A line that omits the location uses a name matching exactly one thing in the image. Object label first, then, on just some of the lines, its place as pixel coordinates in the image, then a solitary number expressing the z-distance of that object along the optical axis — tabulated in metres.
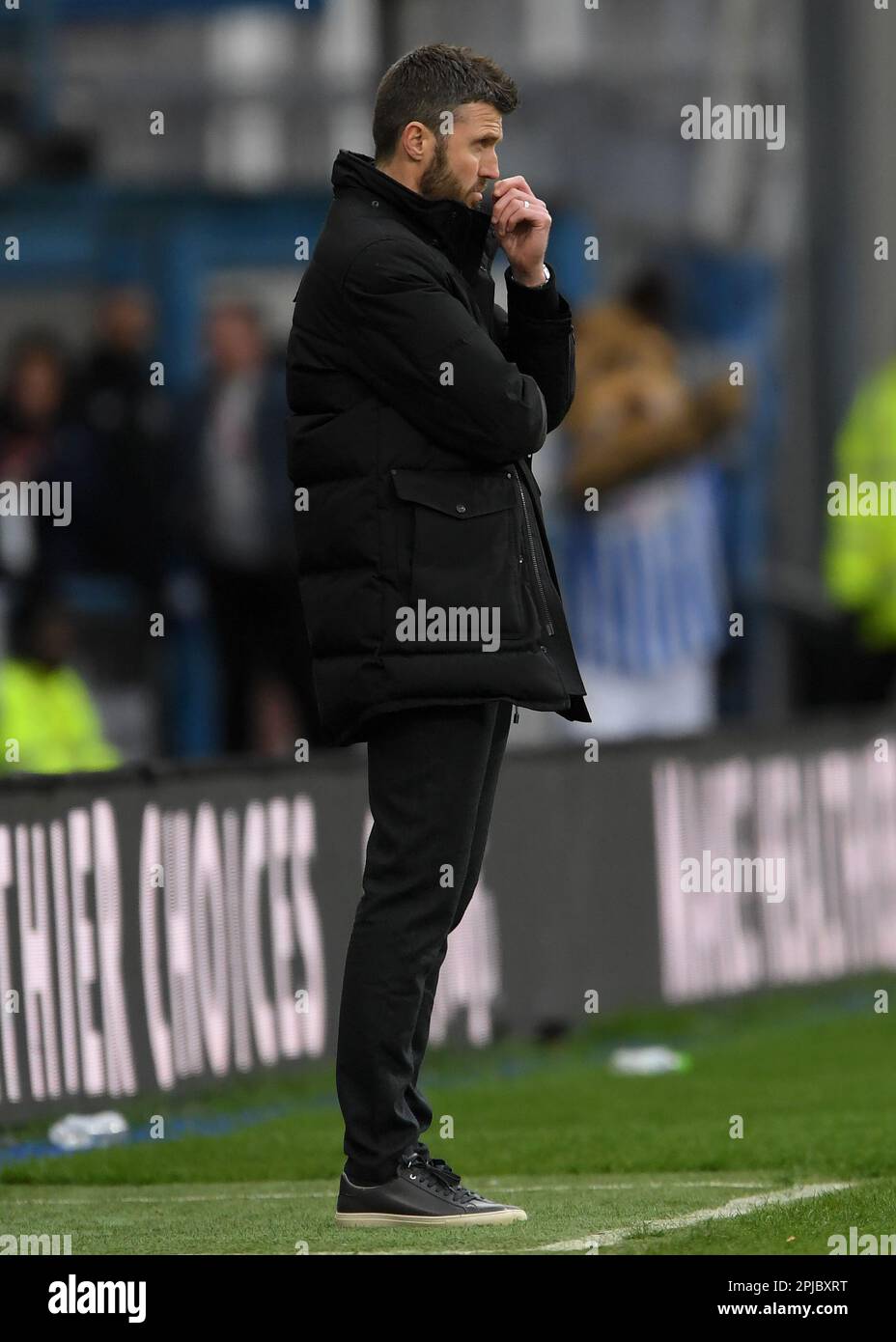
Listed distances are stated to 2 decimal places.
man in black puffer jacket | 6.44
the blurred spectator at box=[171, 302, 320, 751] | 16.59
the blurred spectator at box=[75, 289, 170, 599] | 16.52
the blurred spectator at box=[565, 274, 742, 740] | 18.81
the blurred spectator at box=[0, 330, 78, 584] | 16.48
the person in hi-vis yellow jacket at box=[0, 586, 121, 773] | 15.29
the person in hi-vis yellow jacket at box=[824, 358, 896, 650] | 20.12
